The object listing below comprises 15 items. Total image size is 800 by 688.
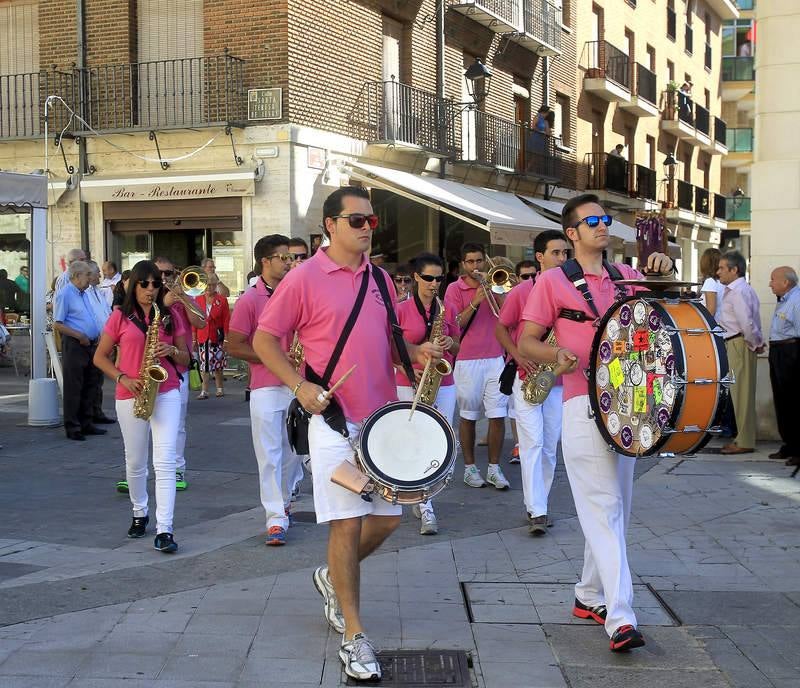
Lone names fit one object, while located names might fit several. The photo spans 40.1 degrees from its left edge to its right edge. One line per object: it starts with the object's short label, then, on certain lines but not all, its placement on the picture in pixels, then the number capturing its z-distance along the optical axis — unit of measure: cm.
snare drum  448
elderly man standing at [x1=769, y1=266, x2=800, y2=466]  1016
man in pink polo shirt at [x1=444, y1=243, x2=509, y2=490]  877
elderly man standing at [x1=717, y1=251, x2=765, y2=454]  1059
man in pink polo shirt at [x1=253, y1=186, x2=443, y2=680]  468
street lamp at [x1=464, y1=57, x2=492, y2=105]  2162
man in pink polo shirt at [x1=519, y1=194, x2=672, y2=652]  487
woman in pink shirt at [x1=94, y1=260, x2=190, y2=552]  668
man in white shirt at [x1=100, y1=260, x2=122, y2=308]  1600
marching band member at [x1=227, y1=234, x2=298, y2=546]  687
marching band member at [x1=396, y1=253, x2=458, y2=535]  780
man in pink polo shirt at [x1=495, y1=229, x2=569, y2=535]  719
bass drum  446
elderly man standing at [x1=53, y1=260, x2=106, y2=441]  1165
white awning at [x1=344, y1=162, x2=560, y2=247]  1842
